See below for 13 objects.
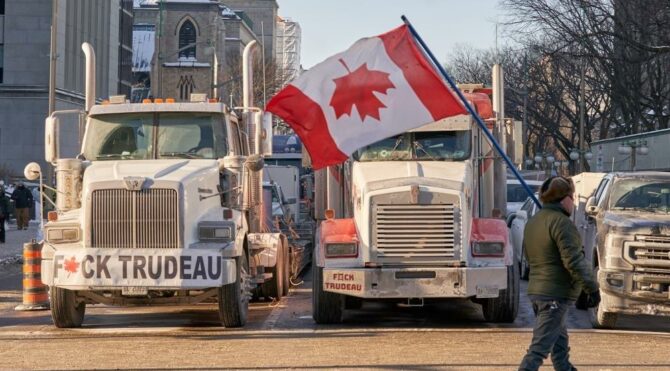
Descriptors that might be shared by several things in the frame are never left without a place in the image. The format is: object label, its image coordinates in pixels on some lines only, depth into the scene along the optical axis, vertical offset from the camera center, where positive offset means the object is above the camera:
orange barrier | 19.33 -0.76
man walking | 10.16 -0.35
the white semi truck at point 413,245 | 16.08 -0.21
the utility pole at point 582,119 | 63.41 +5.35
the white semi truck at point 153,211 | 15.80 +0.22
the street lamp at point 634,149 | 50.88 +2.92
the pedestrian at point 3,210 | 38.51 +0.60
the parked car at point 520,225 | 24.80 +0.04
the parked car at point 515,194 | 31.27 +0.77
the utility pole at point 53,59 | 39.81 +5.19
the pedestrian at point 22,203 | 45.72 +0.94
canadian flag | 13.23 +1.28
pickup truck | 16.03 -0.46
